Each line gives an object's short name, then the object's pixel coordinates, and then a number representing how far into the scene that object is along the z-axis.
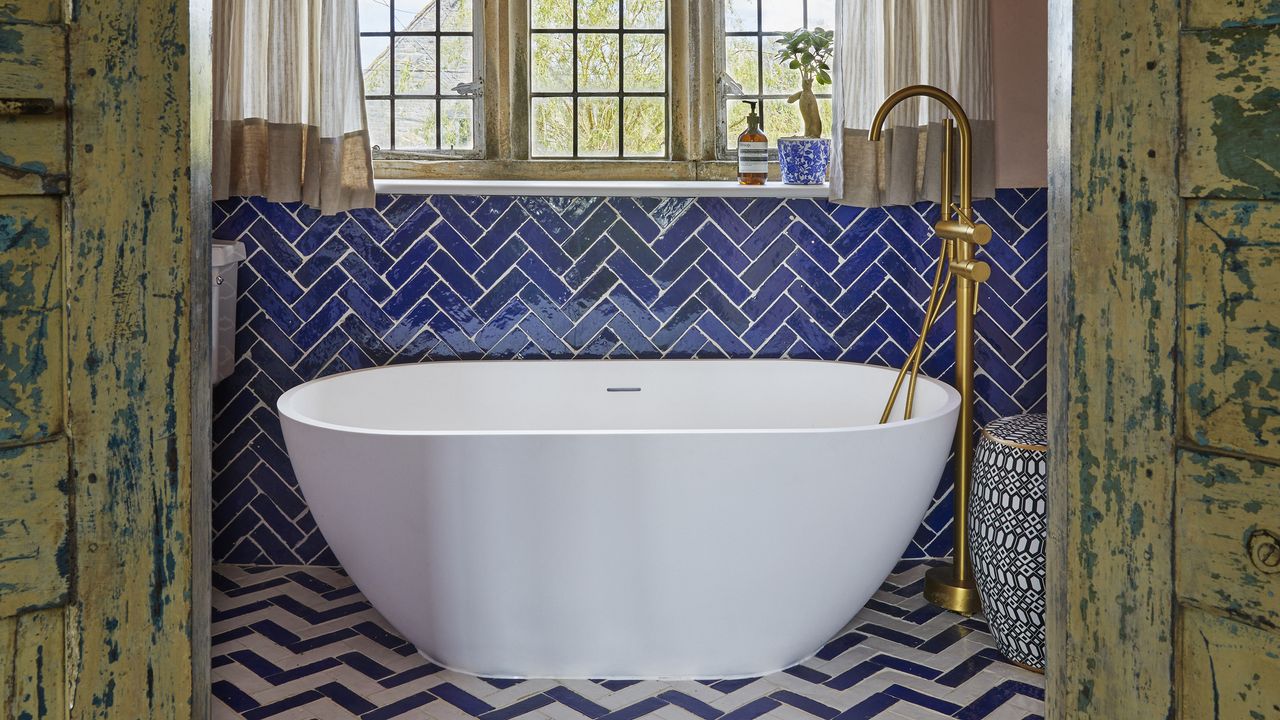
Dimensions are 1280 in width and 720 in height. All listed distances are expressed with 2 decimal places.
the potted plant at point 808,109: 3.15
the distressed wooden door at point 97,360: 0.99
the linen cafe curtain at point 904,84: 2.92
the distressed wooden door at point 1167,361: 0.96
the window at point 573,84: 3.38
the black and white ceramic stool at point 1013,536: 2.37
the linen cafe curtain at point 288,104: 2.87
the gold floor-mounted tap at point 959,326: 2.69
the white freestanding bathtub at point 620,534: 2.16
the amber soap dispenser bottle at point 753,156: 3.19
